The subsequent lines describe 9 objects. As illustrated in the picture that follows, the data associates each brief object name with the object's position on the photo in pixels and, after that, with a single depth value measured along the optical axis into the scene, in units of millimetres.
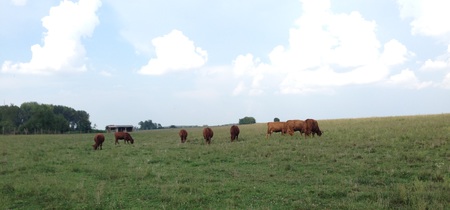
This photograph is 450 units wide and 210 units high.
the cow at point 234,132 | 26072
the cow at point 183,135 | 27948
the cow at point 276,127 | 28570
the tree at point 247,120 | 107312
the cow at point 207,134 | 24609
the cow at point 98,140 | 23703
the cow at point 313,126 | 25441
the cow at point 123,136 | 29734
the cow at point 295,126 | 26766
